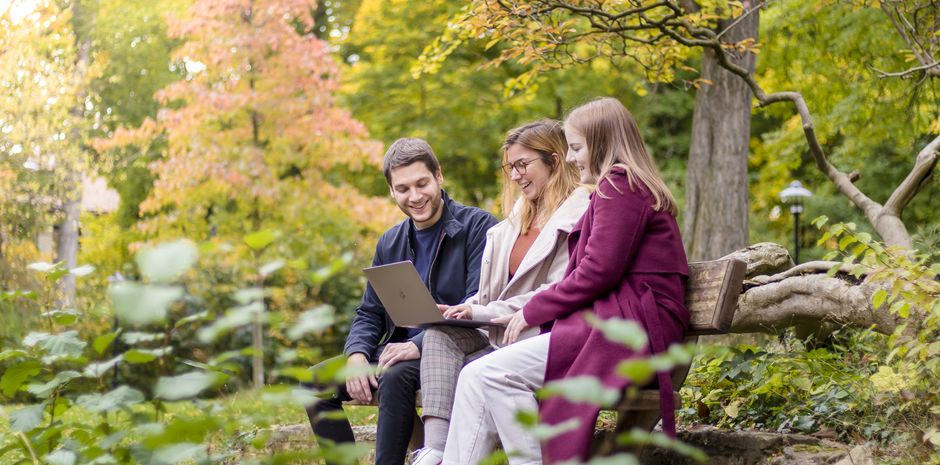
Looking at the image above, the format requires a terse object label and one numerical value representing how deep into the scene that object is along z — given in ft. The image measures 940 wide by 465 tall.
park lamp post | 45.70
